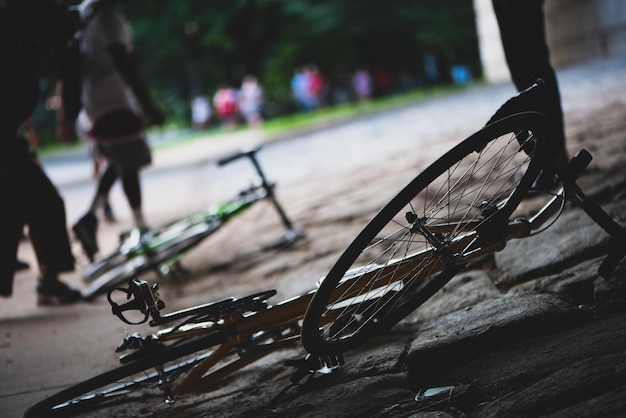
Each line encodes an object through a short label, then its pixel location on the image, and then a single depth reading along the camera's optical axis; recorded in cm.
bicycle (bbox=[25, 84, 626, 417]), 251
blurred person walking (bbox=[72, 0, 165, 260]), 529
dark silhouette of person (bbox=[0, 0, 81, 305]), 415
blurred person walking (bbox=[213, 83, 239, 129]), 2764
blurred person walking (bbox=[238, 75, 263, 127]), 2553
